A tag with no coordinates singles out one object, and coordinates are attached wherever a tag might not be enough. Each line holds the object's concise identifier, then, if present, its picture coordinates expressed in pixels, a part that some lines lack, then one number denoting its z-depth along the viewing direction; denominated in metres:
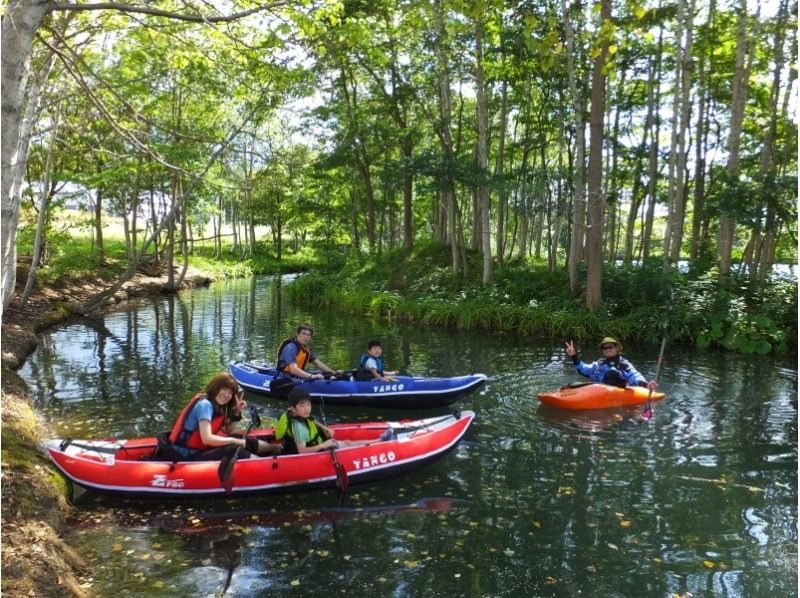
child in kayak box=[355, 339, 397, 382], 10.16
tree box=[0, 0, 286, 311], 3.83
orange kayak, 9.72
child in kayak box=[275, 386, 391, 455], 6.80
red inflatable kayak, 6.39
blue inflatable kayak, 9.79
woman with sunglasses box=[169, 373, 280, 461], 6.46
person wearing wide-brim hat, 10.14
